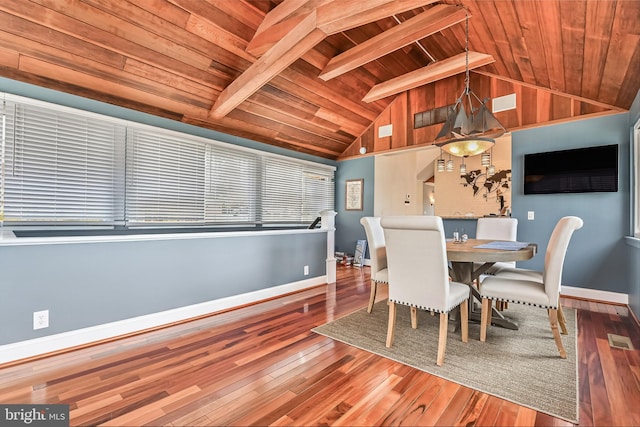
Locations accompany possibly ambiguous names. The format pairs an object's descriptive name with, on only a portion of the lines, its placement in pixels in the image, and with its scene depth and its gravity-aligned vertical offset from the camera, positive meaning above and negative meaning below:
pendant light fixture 2.84 +0.82
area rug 1.75 -1.06
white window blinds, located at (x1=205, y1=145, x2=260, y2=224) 4.17 +0.41
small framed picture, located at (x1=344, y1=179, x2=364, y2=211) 6.20 +0.42
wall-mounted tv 3.60 +0.58
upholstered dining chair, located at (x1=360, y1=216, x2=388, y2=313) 3.20 -0.42
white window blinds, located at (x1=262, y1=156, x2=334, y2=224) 5.00 +0.43
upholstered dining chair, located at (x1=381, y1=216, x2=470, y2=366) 2.07 -0.42
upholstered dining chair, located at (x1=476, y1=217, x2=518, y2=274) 3.60 -0.18
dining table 2.27 -0.33
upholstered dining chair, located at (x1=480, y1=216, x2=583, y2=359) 2.16 -0.56
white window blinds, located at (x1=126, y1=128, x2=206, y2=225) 3.37 +0.42
